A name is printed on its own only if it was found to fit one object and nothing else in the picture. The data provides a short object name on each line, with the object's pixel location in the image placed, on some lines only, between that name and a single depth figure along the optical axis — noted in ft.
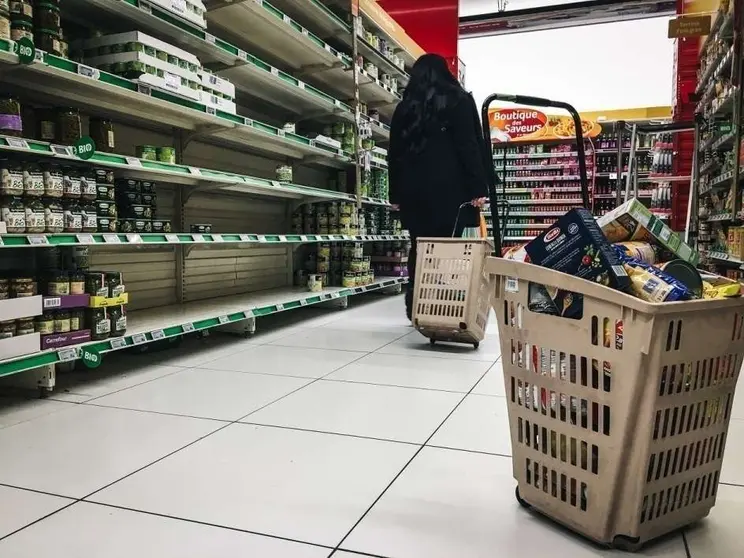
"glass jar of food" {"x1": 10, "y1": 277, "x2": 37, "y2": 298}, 7.56
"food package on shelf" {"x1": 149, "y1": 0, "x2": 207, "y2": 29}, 9.81
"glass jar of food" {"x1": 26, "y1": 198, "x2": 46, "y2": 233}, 7.61
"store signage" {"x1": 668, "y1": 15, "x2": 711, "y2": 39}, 20.03
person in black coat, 13.10
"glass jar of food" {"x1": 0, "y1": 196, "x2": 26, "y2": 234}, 7.32
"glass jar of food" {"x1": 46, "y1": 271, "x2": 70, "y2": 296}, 8.14
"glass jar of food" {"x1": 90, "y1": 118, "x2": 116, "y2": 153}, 9.27
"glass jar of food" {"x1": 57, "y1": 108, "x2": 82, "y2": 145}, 8.34
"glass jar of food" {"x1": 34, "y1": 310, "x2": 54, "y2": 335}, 7.82
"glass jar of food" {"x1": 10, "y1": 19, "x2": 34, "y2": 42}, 7.52
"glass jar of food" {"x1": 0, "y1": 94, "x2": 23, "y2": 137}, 7.43
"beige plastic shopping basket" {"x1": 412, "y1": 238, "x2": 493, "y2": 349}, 11.49
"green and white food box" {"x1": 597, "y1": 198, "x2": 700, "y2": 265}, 5.03
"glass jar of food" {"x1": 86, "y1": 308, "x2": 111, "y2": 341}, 8.56
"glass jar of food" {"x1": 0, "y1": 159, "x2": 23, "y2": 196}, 7.36
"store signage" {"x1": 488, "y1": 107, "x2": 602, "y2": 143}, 35.58
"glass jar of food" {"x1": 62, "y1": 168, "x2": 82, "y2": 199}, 8.22
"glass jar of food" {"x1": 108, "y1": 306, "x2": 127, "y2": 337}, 8.87
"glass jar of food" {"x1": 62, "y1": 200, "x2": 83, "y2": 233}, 8.25
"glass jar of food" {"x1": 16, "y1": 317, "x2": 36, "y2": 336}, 7.51
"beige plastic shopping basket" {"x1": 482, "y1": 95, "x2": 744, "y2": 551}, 3.90
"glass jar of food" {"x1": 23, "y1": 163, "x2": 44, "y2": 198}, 7.64
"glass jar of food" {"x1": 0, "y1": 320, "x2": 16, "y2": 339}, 7.26
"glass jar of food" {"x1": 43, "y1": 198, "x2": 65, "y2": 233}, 7.89
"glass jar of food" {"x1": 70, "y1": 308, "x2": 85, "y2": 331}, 8.27
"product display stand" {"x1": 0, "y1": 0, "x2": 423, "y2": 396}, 7.92
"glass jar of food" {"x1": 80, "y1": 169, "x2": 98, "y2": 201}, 8.53
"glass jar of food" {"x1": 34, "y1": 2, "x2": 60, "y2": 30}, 8.01
